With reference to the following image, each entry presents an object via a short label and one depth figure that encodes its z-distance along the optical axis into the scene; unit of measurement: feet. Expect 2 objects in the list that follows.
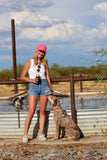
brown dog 21.06
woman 20.30
